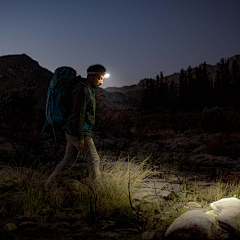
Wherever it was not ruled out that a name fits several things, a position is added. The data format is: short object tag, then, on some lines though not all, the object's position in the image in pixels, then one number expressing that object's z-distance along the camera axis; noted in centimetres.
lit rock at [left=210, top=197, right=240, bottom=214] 304
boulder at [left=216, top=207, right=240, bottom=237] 267
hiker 352
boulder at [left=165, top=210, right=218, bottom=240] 258
